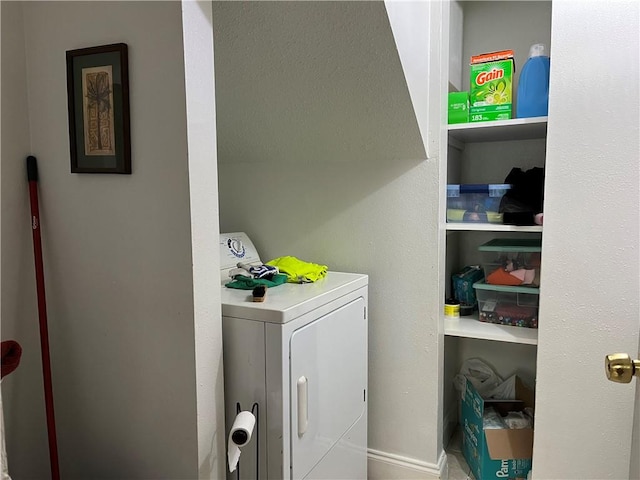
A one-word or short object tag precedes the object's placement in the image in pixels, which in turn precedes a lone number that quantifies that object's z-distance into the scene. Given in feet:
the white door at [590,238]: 5.23
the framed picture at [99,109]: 4.10
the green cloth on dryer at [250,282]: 5.30
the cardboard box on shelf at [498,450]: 6.38
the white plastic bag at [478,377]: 7.86
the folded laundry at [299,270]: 5.77
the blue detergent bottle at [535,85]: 6.09
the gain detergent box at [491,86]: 6.25
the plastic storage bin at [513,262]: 6.64
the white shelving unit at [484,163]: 6.68
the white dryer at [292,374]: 4.47
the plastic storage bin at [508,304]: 6.66
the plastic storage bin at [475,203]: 6.50
